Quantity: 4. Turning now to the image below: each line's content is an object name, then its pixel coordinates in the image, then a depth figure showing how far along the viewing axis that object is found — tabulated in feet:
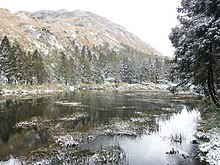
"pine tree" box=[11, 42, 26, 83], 183.23
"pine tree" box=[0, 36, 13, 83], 176.07
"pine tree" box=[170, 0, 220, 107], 41.86
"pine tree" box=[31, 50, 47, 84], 202.63
